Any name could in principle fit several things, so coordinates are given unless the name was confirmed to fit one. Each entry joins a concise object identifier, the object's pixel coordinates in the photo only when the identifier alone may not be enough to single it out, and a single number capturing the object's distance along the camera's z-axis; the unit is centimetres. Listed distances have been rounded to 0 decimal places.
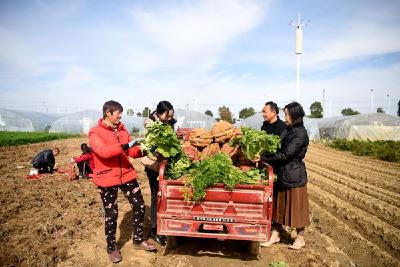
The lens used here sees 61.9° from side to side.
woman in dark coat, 534
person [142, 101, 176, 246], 554
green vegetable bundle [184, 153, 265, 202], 459
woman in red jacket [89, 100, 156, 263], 464
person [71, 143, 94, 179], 1086
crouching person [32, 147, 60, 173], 1147
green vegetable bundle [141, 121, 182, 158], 497
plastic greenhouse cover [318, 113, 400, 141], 2823
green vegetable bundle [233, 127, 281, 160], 528
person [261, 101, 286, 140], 593
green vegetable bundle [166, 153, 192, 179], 501
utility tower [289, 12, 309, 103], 2183
